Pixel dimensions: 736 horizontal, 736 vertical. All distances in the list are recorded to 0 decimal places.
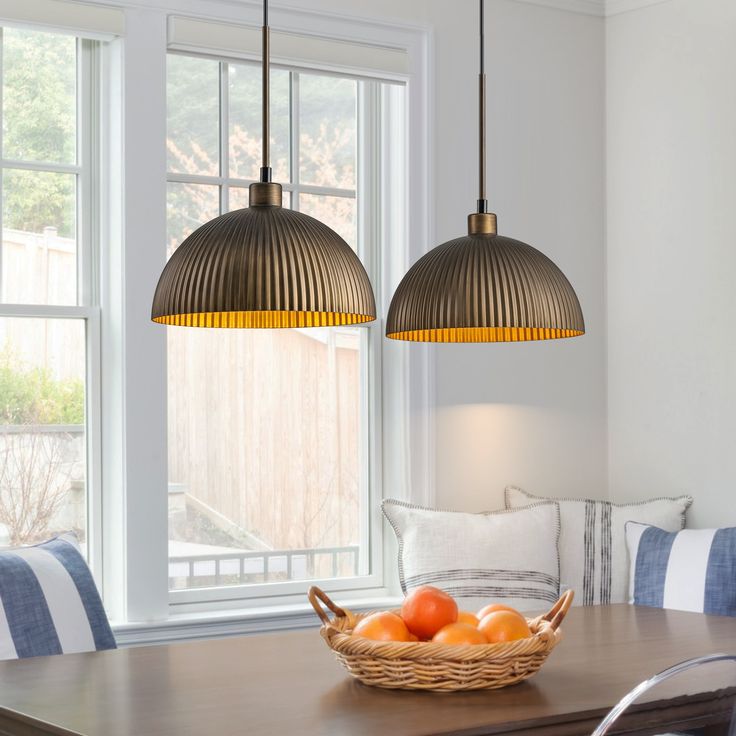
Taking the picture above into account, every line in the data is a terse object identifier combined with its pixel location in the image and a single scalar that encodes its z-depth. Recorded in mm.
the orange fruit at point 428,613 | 2035
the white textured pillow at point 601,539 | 3740
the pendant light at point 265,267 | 1909
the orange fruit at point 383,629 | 1992
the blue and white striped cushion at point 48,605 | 2547
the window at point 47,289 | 3383
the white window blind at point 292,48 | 3514
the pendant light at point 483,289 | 2199
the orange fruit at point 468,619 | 2102
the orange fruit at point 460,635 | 1968
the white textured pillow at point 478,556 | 3564
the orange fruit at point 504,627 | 1993
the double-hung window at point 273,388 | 3625
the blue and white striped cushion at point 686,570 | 3316
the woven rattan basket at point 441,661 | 1912
